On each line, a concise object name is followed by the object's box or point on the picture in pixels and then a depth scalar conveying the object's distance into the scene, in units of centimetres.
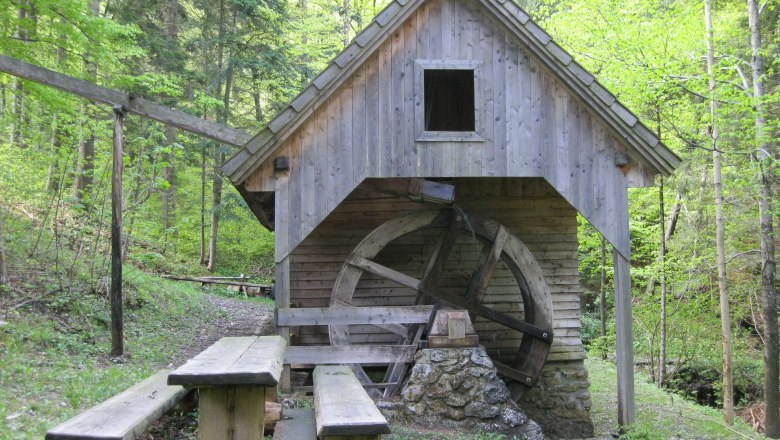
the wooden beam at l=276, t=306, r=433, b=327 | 768
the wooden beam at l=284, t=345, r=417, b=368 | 773
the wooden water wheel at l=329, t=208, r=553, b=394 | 918
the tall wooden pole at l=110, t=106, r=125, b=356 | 840
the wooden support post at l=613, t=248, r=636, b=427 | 803
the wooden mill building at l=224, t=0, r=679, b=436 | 783
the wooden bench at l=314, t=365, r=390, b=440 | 279
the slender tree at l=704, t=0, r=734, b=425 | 1181
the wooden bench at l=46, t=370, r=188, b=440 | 254
